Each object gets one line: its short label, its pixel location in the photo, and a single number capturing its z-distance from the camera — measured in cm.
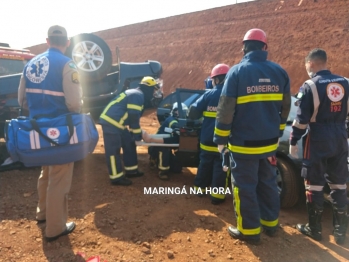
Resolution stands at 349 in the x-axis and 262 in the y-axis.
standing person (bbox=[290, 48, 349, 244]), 308
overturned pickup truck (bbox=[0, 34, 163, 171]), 670
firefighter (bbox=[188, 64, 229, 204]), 402
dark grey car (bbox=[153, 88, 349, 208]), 364
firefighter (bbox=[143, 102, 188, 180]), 482
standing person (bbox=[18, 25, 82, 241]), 290
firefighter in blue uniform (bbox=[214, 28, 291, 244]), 289
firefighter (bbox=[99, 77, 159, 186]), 446
